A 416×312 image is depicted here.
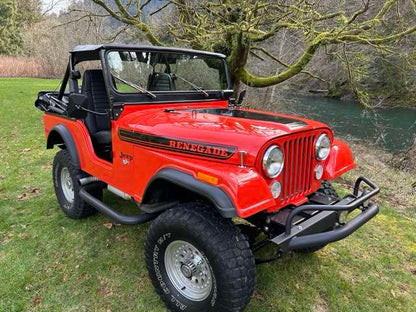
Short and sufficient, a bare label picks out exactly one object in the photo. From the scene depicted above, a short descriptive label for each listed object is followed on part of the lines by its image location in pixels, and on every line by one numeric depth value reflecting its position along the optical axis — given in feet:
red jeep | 7.33
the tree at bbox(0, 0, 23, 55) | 101.71
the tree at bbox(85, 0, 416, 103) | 20.92
